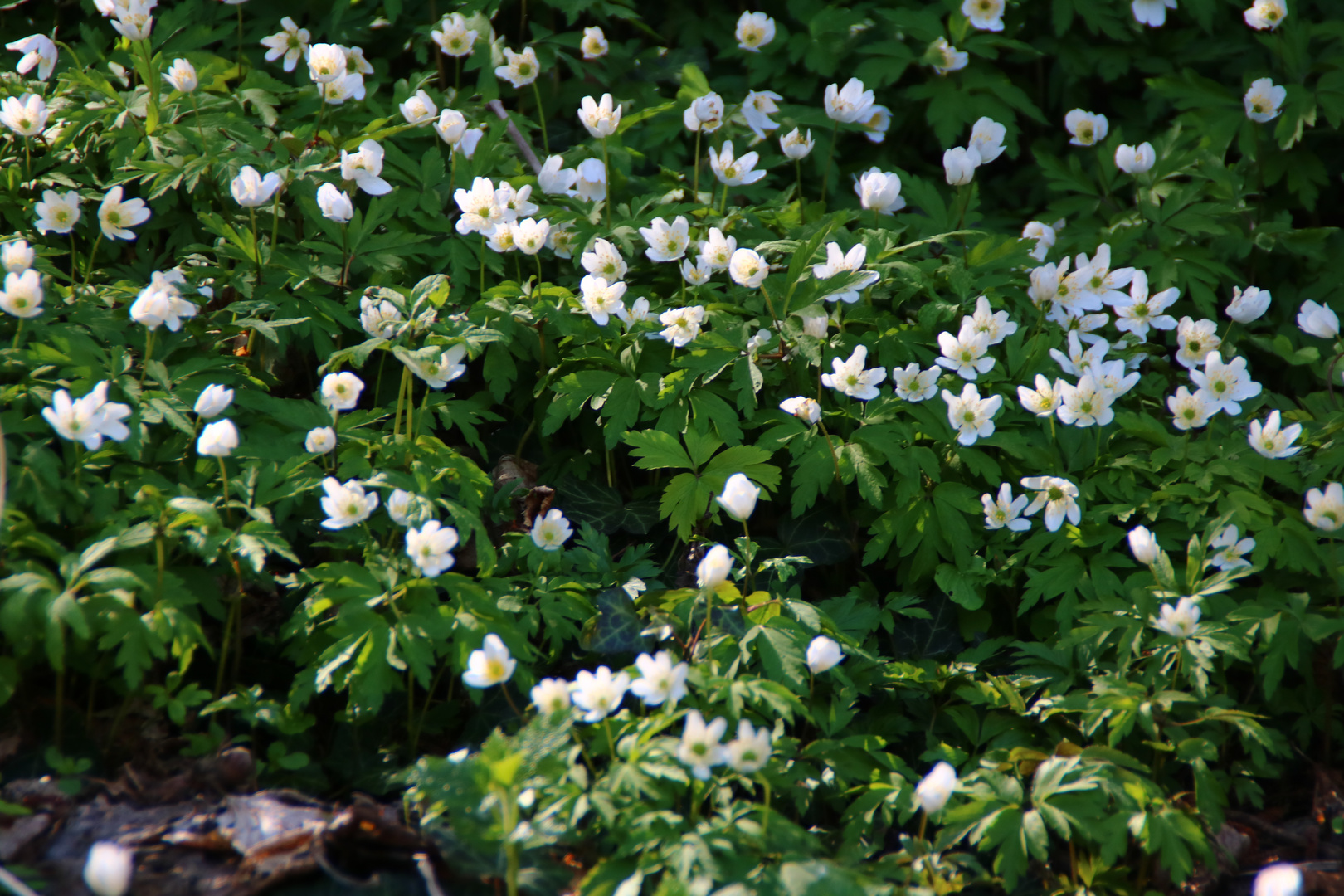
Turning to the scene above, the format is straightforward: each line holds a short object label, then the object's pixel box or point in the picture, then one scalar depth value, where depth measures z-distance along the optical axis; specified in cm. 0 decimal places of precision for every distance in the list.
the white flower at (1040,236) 801
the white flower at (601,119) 762
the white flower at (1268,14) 846
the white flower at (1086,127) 887
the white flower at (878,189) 752
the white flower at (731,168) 780
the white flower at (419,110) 755
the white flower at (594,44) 863
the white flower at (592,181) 773
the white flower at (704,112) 787
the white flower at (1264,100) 847
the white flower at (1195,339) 720
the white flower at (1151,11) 926
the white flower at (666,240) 723
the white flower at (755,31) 897
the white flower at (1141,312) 745
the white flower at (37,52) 748
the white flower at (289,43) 851
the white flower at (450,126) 747
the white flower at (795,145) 804
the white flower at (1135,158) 812
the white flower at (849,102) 799
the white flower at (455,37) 837
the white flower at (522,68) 855
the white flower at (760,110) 853
